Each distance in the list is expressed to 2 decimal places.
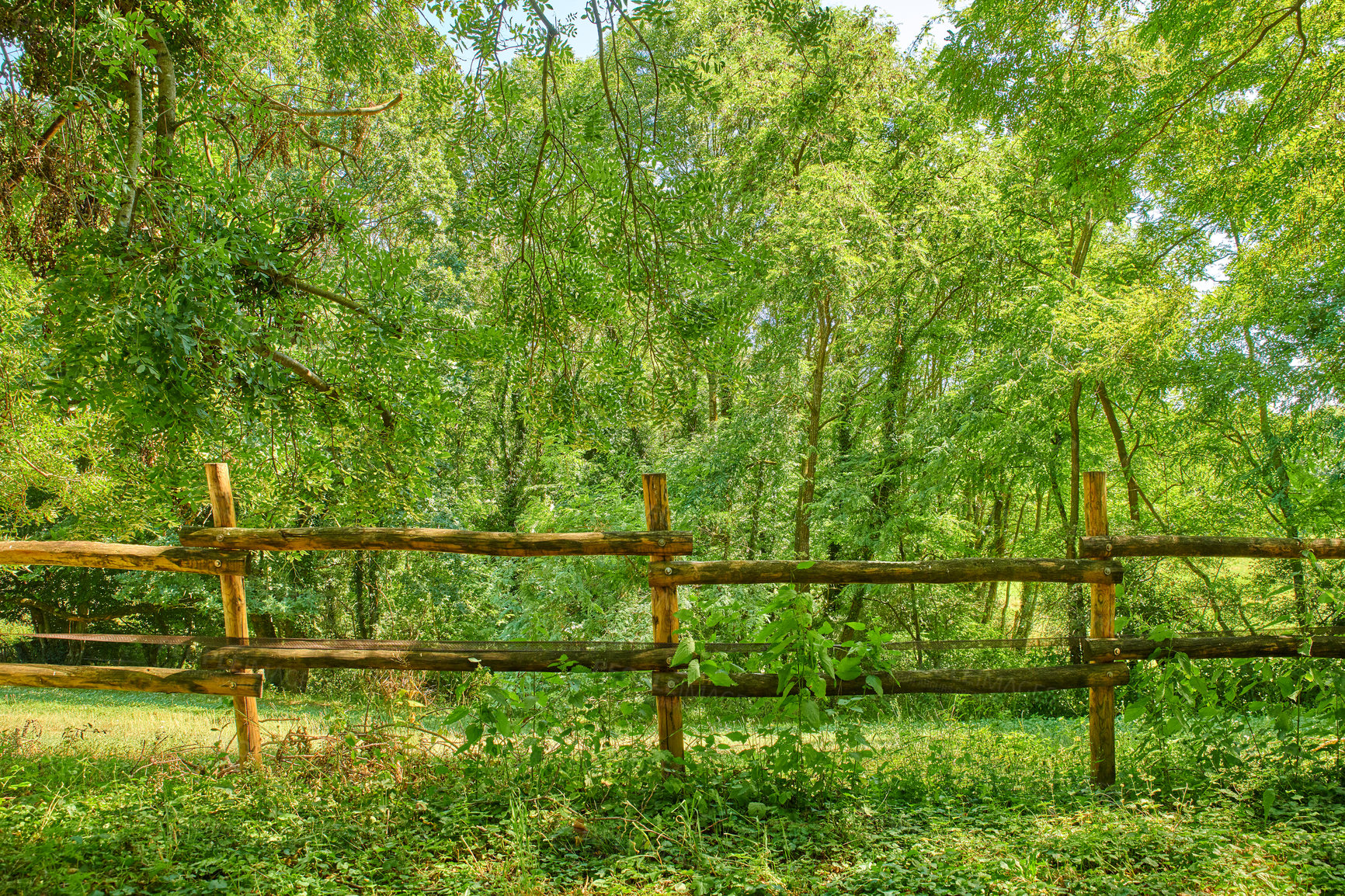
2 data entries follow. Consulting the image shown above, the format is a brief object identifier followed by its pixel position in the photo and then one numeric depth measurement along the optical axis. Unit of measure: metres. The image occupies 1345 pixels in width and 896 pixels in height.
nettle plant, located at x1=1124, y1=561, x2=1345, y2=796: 3.75
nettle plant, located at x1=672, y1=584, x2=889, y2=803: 3.58
